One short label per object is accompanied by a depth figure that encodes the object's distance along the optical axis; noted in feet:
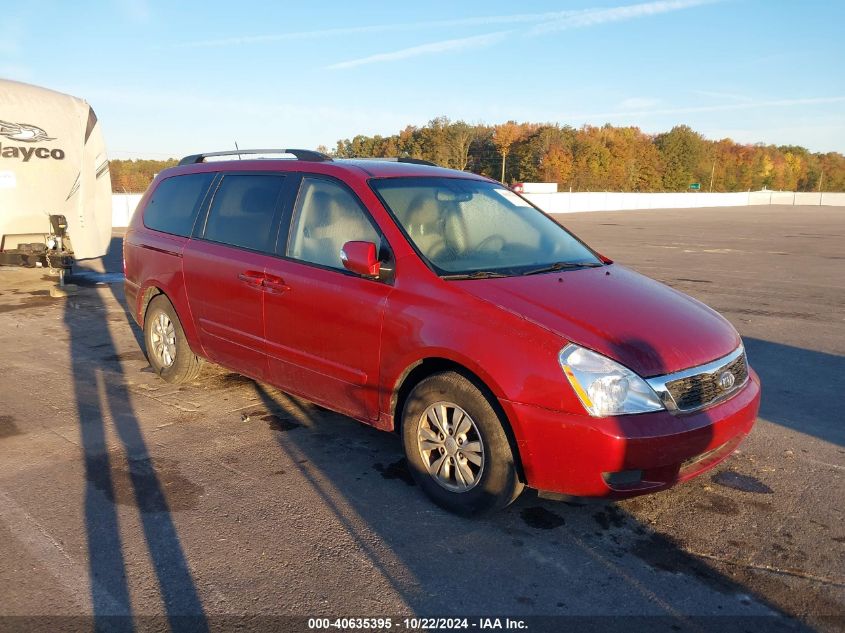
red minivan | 10.46
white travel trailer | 31.30
